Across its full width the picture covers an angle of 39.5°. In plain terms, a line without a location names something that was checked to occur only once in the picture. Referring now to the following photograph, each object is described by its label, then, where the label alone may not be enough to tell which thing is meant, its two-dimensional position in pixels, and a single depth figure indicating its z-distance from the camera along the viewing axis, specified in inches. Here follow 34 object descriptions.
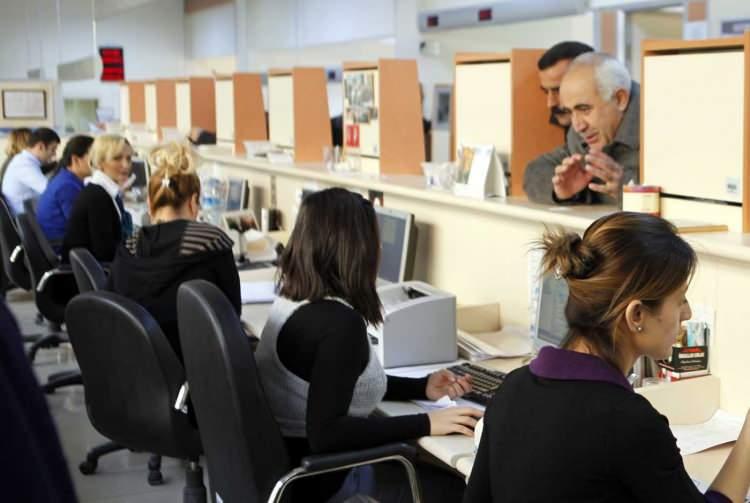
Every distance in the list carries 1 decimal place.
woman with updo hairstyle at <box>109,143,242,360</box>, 124.3
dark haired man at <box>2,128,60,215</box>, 258.8
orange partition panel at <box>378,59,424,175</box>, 157.0
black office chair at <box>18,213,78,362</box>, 182.9
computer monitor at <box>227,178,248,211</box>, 213.9
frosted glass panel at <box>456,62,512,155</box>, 126.4
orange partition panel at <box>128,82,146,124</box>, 356.8
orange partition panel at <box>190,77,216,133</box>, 286.0
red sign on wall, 353.1
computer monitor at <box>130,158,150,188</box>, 298.2
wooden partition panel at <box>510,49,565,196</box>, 123.7
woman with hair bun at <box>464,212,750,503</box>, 57.1
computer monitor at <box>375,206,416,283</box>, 137.1
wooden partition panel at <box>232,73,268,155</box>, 233.6
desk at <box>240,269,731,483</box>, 81.6
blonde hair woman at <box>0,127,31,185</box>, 273.9
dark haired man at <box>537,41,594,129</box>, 120.0
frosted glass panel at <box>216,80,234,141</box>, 239.1
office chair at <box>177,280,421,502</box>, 83.2
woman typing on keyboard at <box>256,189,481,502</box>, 86.0
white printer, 107.7
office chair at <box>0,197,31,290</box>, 206.2
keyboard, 96.0
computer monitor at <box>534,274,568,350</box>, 100.0
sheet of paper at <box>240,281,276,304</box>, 147.4
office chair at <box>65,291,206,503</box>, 110.0
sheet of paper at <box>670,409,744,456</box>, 78.5
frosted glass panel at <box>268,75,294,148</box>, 202.8
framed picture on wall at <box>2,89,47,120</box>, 357.7
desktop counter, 84.9
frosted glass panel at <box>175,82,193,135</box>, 288.4
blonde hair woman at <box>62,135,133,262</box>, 181.2
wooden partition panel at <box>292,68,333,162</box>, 196.9
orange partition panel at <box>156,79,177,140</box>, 318.7
